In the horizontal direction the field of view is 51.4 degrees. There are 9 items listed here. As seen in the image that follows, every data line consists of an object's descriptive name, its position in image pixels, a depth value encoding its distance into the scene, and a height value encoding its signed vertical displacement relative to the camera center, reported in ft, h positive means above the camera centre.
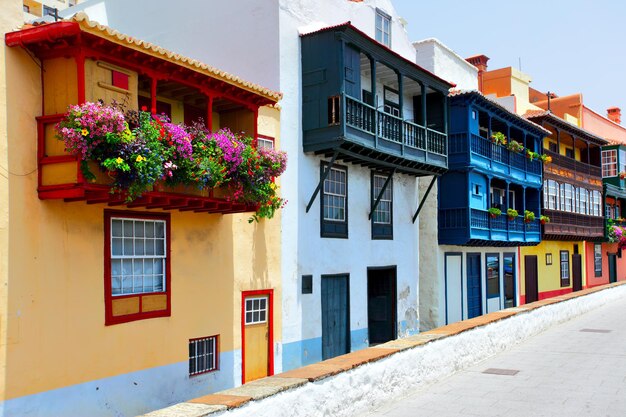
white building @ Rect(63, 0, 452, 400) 50.96 +8.31
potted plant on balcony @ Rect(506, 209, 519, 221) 81.71 +3.16
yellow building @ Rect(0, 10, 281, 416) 30.71 -0.38
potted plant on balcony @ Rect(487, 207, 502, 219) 76.74 +3.24
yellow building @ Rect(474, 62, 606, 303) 98.22 +6.25
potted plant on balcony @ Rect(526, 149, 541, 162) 88.94 +11.59
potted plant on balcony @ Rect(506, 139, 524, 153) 83.76 +12.00
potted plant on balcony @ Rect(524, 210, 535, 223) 86.84 +3.04
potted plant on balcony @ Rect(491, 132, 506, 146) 79.66 +12.47
